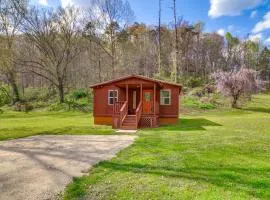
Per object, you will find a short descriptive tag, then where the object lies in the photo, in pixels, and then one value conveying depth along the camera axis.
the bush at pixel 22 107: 23.06
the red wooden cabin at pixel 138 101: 12.59
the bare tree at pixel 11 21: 22.25
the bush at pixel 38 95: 26.21
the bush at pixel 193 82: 28.58
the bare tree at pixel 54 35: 23.66
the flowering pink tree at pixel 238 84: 20.29
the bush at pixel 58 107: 22.18
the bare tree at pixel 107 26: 25.35
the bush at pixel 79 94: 24.48
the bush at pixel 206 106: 20.25
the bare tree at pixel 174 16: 23.42
